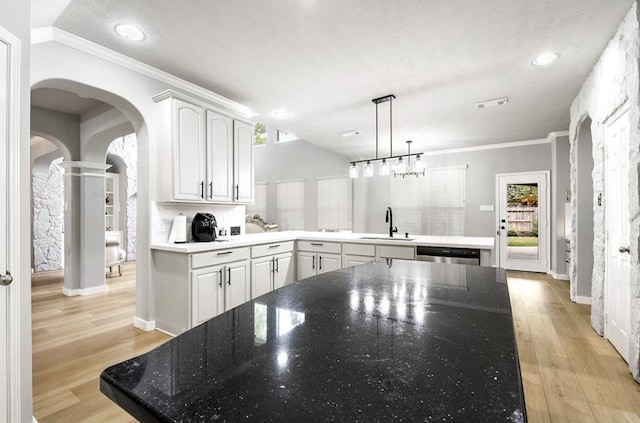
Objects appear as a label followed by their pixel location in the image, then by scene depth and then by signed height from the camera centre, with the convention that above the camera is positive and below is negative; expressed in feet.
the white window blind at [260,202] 28.78 +0.92
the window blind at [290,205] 26.63 +0.61
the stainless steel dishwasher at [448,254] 10.05 -1.43
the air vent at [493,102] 12.58 +4.47
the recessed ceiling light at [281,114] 14.01 +4.49
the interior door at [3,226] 4.52 -0.20
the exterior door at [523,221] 19.72 -0.62
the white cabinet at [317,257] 12.82 -1.90
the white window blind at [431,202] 21.88 +0.69
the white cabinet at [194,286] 9.27 -2.30
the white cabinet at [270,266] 11.41 -2.12
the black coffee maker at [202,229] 10.93 -0.59
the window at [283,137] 27.25 +6.57
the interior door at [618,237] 8.04 -0.70
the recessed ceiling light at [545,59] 9.16 +4.55
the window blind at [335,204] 24.63 +0.63
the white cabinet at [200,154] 10.02 +2.03
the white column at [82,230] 14.46 -0.82
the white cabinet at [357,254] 12.05 -1.64
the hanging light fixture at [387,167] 11.30 +1.68
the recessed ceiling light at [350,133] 17.44 +4.47
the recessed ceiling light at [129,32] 7.77 +4.58
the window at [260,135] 29.36 +7.30
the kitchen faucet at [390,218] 12.55 -0.27
